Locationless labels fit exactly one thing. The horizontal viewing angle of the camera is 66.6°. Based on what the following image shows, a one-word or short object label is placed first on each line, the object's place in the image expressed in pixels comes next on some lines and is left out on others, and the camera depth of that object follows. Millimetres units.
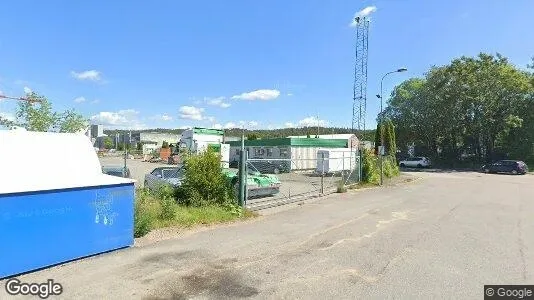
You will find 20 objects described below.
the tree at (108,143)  90462
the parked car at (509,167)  37375
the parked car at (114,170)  15614
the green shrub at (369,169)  22781
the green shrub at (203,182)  11172
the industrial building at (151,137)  102775
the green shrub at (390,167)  26781
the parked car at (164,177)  13645
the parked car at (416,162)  46844
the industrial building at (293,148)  35906
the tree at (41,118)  17828
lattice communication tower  47562
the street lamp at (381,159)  22750
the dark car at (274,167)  31856
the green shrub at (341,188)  18322
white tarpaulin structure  6082
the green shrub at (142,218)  8328
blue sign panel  5773
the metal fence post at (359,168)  22469
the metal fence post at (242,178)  11270
